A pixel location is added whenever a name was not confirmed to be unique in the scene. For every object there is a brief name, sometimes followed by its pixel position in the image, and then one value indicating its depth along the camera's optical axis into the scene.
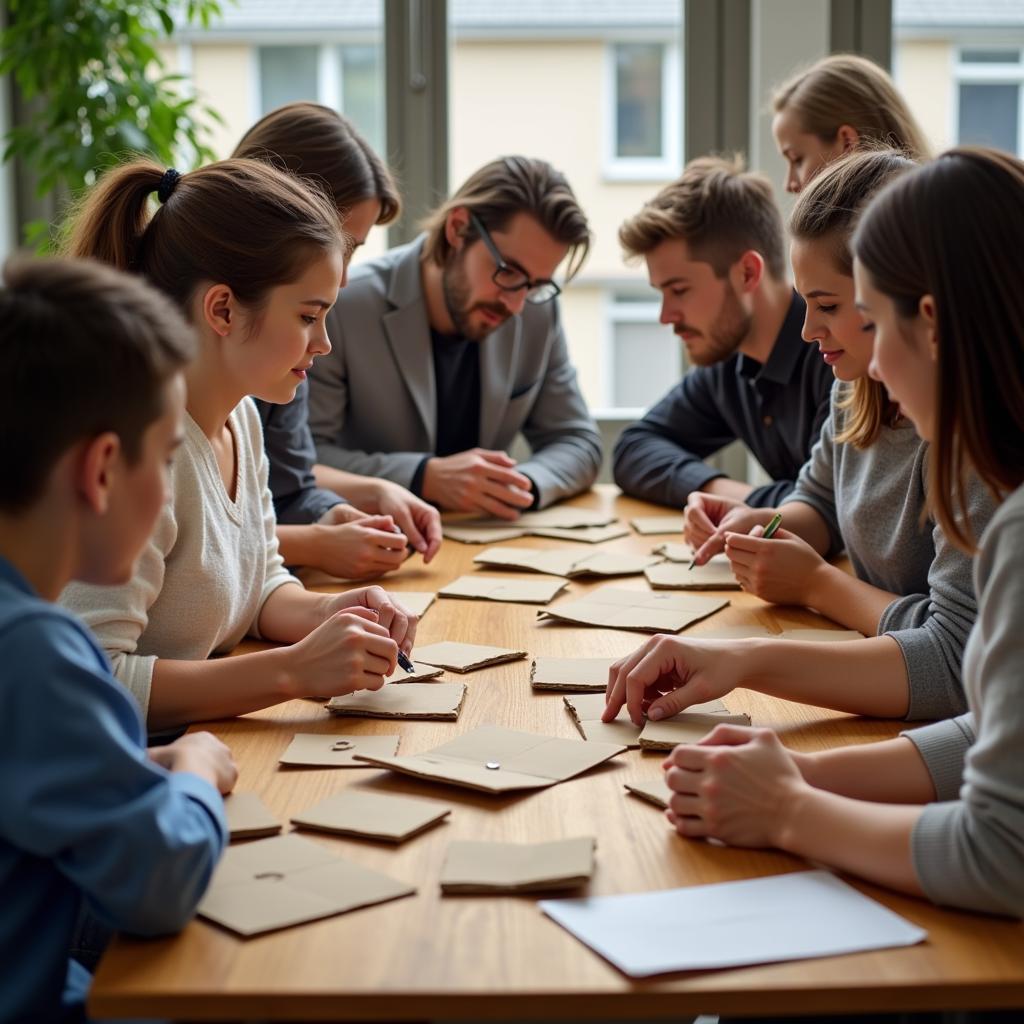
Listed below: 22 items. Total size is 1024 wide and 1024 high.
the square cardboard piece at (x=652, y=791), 1.12
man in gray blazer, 2.59
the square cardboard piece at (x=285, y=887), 0.91
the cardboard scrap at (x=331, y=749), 1.22
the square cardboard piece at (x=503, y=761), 1.16
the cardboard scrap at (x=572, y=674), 1.47
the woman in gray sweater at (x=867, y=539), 1.36
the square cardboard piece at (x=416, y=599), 1.82
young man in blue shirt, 0.89
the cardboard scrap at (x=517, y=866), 0.95
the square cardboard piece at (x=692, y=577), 1.97
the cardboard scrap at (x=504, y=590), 1.90
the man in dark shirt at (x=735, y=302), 2.51
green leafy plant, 3.15
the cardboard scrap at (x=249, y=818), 1.06
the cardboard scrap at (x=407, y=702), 1.37
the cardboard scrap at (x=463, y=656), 1.55
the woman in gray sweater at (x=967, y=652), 0.94
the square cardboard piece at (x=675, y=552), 2.16
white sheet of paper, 0.86
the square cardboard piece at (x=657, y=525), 2.44
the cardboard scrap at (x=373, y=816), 1.05
